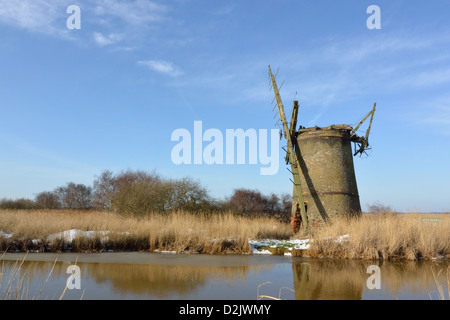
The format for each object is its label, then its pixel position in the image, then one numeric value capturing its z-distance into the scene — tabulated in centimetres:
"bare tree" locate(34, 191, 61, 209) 4513
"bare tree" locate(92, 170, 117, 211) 4200
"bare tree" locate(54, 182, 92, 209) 4812
